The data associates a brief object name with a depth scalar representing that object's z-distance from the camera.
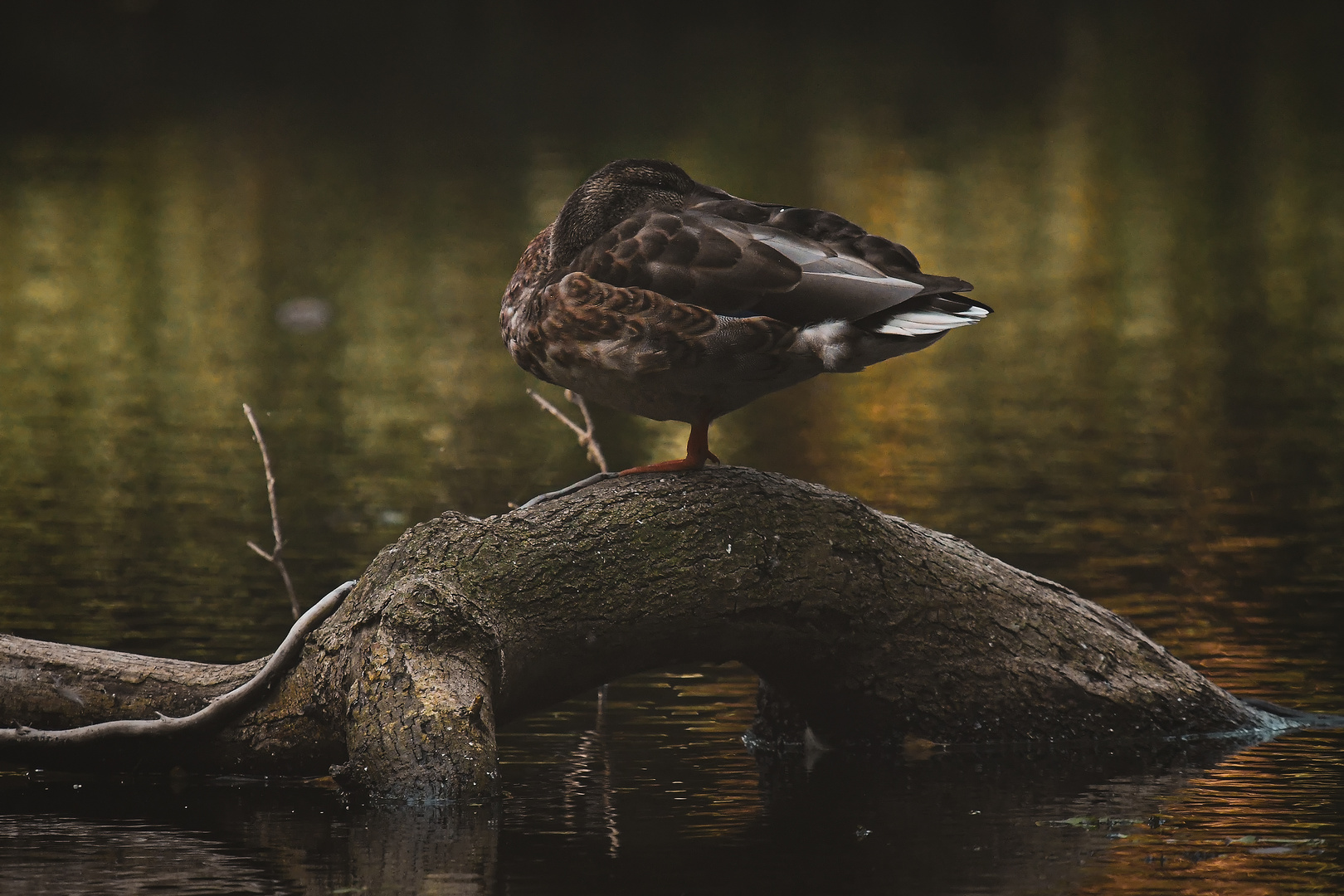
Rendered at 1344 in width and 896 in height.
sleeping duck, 15.66
